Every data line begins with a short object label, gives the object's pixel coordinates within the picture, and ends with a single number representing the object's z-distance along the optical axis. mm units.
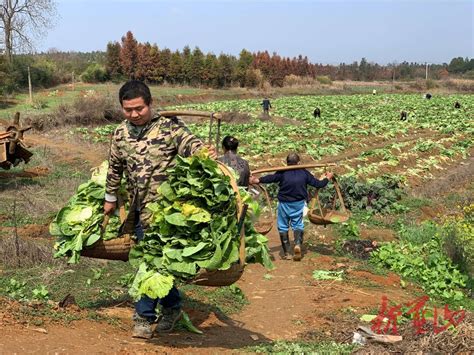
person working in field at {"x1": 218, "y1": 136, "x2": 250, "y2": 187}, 7660
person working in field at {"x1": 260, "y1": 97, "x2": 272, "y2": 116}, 31156
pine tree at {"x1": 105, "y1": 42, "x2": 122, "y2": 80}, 59438
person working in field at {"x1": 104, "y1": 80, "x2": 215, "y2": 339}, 4453
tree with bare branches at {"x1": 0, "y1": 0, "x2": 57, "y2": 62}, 50541
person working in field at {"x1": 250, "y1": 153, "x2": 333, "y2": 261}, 8227
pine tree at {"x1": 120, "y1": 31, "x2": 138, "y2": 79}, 59906
